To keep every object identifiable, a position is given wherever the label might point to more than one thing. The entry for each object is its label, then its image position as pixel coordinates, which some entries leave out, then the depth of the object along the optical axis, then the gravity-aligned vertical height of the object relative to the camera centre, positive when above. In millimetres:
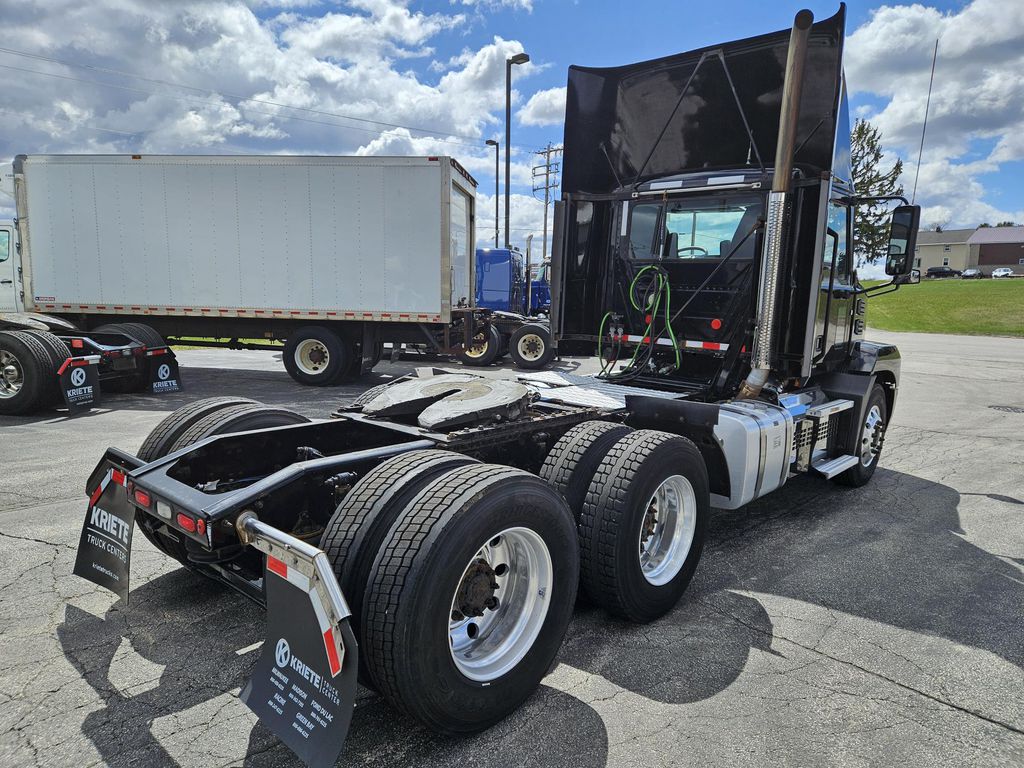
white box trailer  11375 +706
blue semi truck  14922 -446
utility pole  41206 +7846
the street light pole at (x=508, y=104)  20506 +5927
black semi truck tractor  2279 -785
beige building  93525 +8081
